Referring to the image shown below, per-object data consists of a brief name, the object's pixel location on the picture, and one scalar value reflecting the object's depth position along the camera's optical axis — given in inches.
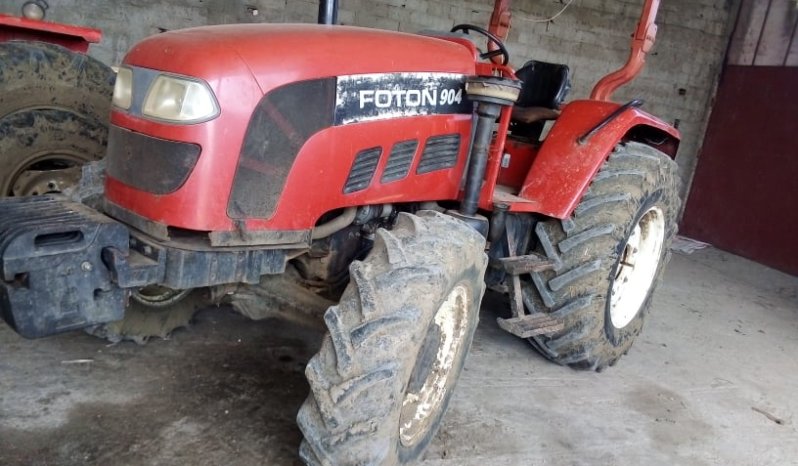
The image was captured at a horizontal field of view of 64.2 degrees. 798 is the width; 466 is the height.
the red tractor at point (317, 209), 66.1
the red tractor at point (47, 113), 106.3
